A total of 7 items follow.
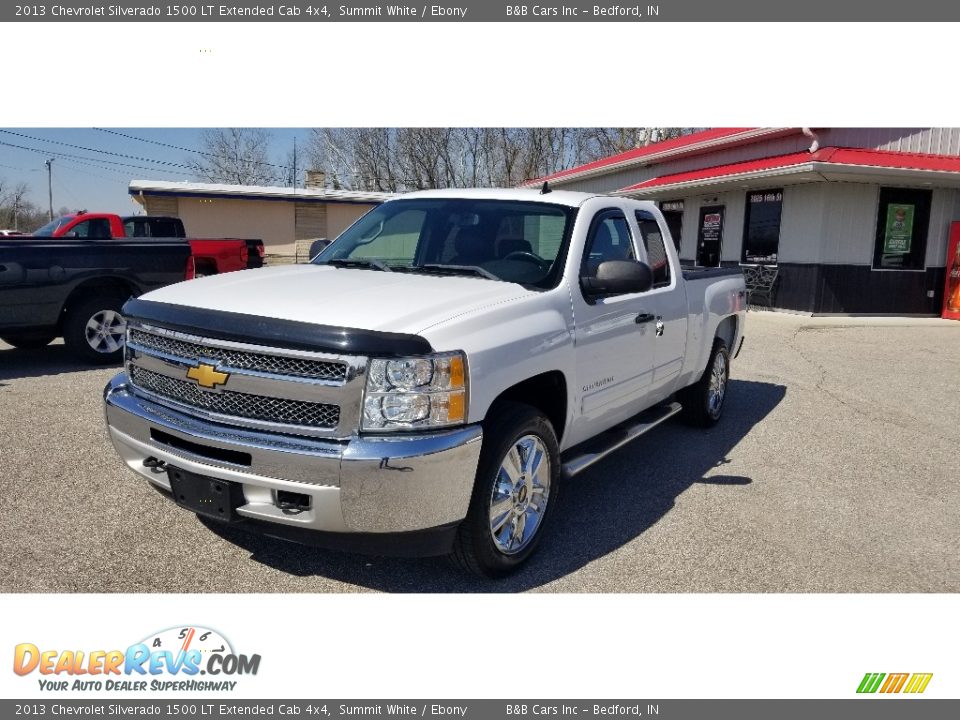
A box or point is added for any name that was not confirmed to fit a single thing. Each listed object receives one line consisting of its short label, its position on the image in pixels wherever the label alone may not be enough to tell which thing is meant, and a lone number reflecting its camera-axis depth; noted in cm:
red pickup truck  1645
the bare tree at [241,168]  5331
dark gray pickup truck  778
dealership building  1542
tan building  2970
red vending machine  1625
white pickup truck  290
